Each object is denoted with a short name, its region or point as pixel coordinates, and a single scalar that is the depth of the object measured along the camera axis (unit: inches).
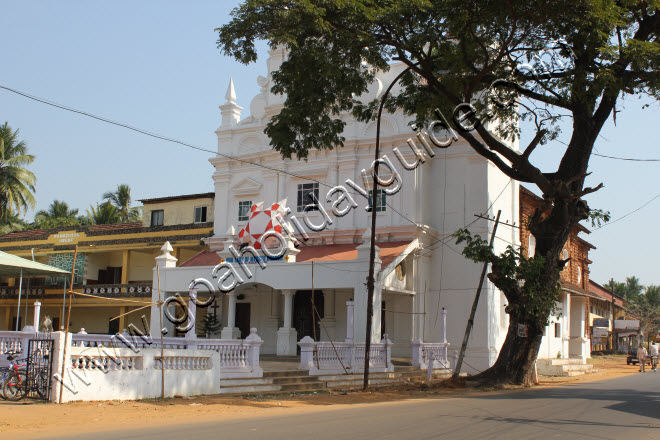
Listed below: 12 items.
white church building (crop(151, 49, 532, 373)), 940.6
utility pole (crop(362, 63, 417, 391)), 690.8
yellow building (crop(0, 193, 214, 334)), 1283.2
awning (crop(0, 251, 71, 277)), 980.6
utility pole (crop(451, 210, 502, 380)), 747.8
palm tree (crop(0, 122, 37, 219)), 1549.0
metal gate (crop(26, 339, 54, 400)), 483.5
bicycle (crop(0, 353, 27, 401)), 494.6
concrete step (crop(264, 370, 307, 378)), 667.4
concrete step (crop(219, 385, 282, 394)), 614.5
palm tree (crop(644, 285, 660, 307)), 3533.5
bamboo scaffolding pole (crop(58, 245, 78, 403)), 479.2
